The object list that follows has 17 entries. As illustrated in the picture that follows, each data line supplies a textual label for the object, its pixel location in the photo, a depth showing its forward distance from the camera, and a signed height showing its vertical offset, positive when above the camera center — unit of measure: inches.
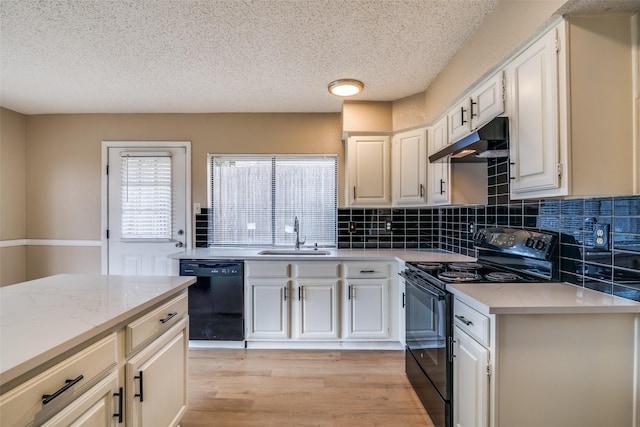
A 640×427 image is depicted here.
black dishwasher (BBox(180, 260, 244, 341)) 108.0 -31.6
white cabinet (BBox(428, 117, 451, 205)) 96.7 +15.0
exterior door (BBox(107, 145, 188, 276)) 132.9 +0.7
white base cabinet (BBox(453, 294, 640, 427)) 48.0 -25.2
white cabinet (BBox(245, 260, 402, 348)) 106.7 -31.8
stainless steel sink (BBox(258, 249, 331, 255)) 119.6 -15.6
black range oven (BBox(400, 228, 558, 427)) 63.2 -17.7
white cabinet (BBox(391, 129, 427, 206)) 110.4 +17.9
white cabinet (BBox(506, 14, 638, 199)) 48.9 +18.2
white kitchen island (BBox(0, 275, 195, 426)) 31.2 -17.8
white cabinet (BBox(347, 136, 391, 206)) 118.5 +18.1
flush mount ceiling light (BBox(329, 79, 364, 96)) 100.7 +44.4
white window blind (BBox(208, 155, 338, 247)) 133.7 +5.7
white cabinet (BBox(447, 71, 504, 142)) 66.7 +27.2
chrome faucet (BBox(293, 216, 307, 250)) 129.0 -7.6
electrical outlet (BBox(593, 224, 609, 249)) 54.5 -4.1
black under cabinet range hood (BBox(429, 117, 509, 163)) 62.5 +16.4
